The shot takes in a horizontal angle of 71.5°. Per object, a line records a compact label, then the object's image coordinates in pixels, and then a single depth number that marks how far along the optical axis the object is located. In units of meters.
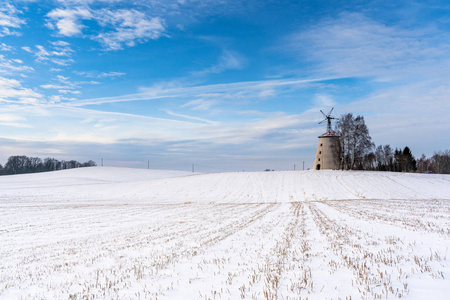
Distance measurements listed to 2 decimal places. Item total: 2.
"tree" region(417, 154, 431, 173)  155.60
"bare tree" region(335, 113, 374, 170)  70.81
